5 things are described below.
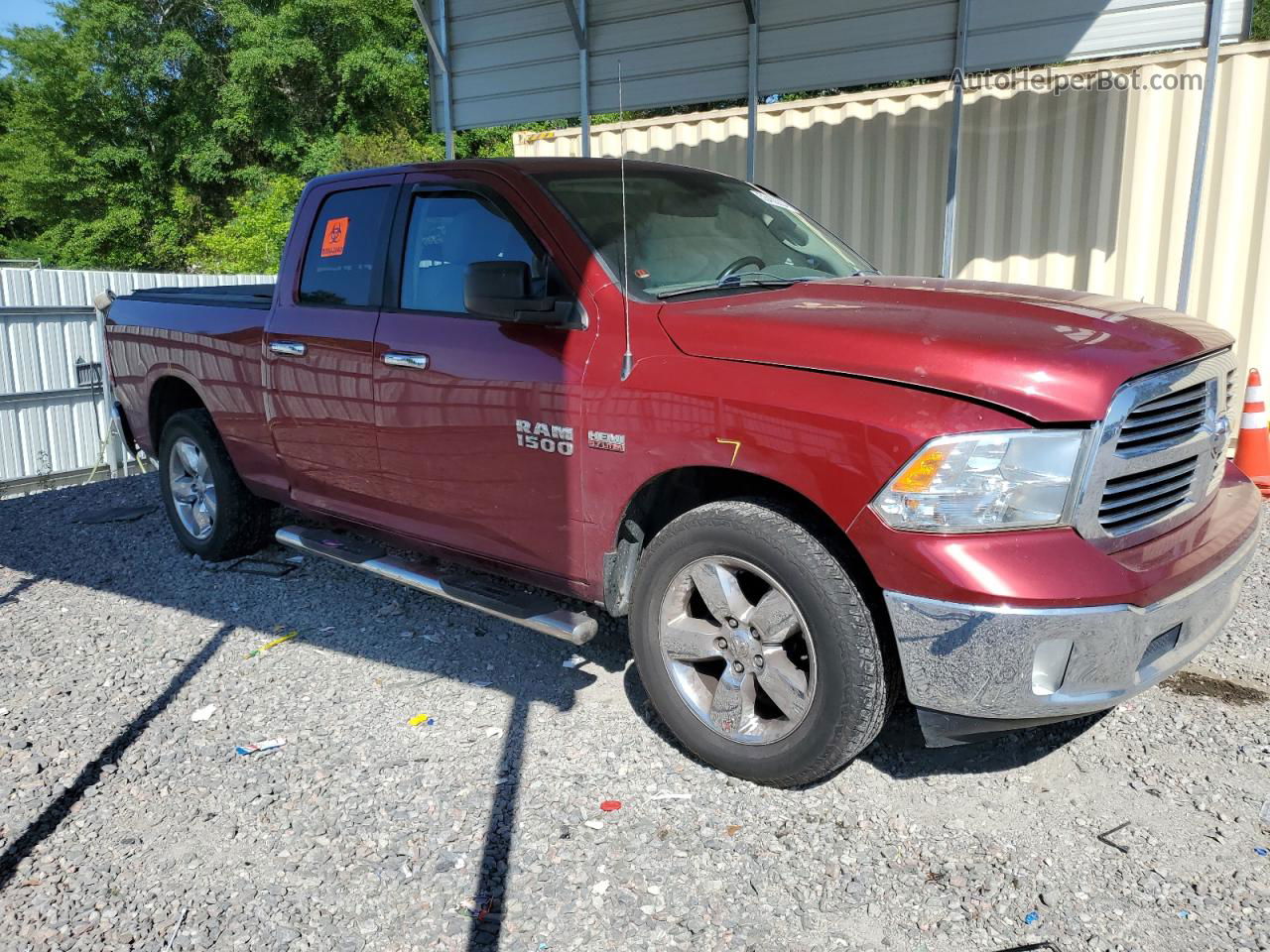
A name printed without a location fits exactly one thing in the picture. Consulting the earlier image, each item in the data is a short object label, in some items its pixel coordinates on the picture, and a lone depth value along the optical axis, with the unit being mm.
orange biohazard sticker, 4699
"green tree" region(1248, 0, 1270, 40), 23594
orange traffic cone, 6414
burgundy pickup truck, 2619
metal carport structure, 6219
